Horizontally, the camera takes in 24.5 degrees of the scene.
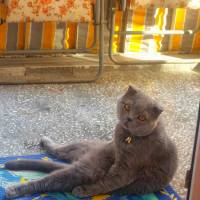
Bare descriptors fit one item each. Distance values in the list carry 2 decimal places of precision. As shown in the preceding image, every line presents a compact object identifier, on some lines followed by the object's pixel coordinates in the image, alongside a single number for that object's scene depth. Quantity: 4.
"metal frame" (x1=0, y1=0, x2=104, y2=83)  2.54
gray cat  1.53
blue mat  1.58
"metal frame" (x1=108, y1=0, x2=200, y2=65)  2.59
